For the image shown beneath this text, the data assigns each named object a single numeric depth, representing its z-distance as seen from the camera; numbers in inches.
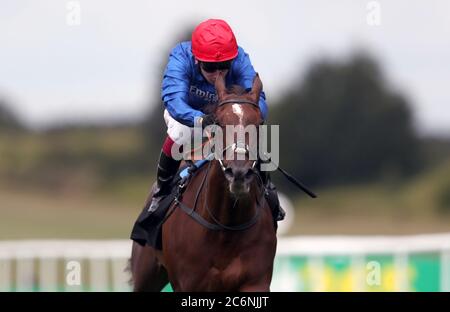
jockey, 547.2
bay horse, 527.5
